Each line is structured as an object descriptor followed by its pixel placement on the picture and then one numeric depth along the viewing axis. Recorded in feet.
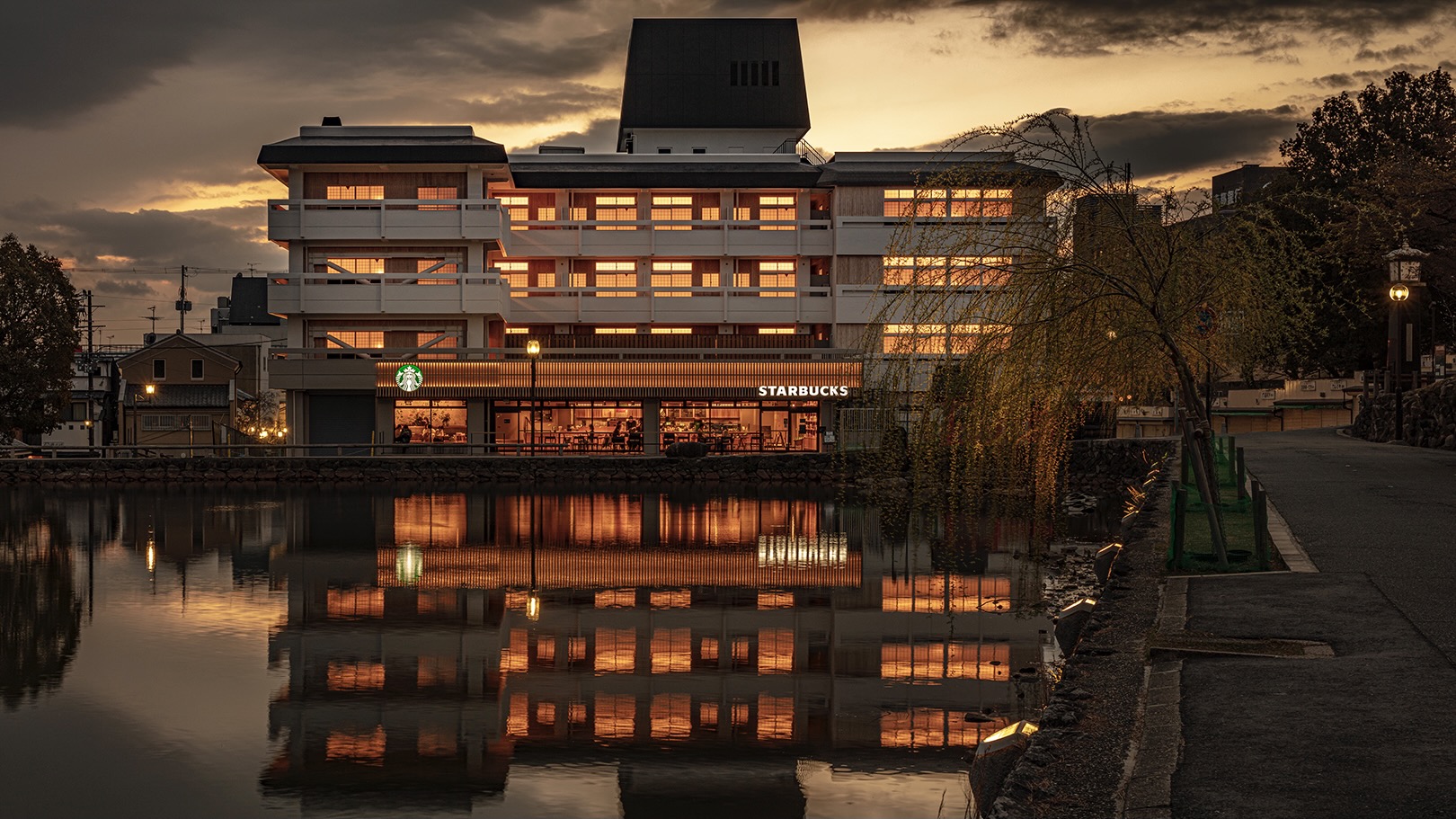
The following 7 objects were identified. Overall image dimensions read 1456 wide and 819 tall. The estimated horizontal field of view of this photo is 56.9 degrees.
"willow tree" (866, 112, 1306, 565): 54.49
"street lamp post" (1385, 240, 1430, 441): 129.49
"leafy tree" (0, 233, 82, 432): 246.47
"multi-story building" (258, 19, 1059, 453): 255.09
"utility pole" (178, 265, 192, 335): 492.95
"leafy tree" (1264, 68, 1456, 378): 204.74
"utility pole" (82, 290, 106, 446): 353.10
